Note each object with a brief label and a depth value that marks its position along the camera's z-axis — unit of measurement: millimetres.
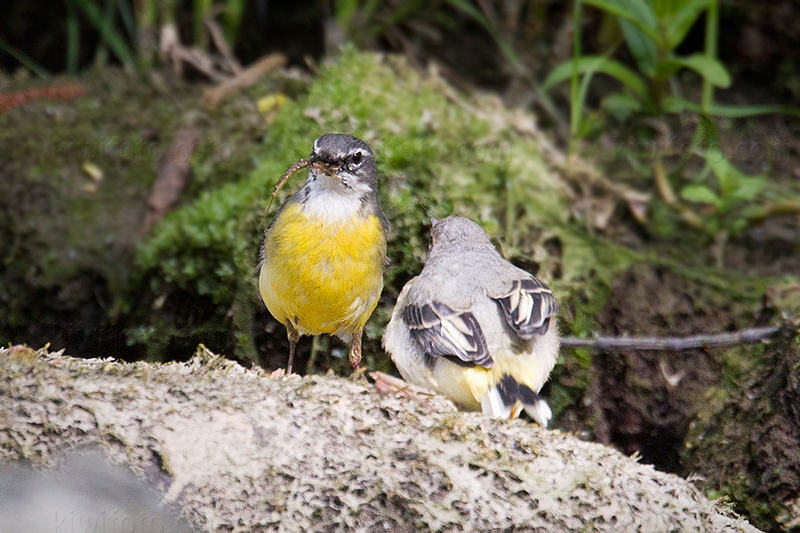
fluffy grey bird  8219
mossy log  6469
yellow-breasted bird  7887
